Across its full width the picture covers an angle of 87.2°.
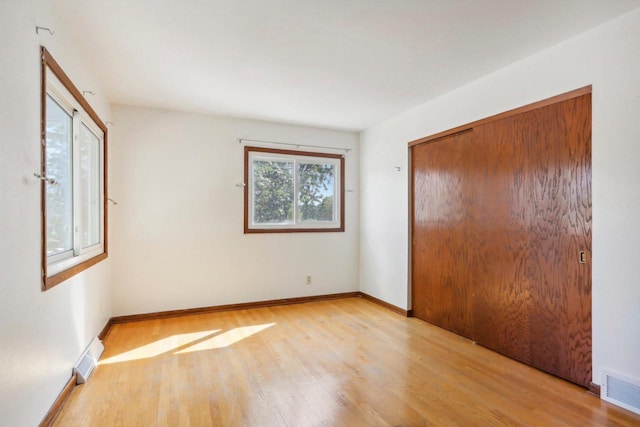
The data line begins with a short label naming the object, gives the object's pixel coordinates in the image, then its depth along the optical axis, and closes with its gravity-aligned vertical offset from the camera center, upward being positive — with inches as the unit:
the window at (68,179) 78.3 +9.7
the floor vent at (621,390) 80.6 -43.9
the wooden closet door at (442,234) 131.9 -9.0
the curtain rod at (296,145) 172.6 +37.3
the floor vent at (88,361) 93.9 -45.1
